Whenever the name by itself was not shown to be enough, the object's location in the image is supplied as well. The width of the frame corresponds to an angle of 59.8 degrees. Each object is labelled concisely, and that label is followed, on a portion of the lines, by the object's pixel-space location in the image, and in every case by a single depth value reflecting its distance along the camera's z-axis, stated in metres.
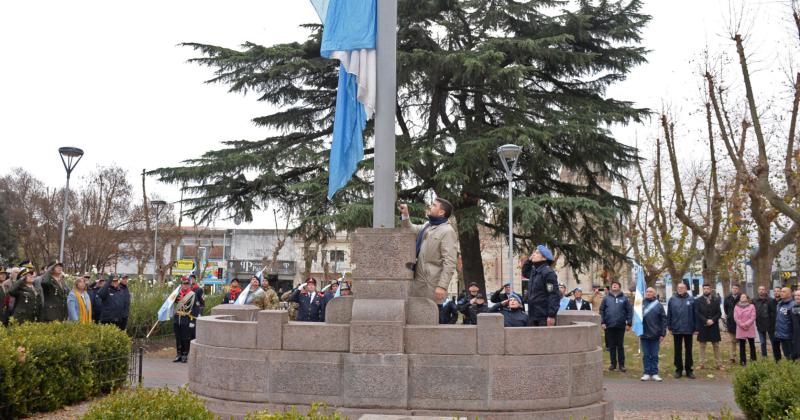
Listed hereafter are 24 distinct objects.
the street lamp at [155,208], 34.19
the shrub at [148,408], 4.87
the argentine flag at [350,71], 9.63
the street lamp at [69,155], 19.67
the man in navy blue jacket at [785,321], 14.85
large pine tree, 20.44
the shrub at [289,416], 4.44
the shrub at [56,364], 8.65
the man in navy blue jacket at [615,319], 15.79
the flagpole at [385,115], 9.12
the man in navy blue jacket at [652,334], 14.74
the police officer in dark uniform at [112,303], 17.27
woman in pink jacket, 16.00
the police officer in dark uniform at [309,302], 17.95
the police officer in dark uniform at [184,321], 17.67
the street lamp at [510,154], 16.97
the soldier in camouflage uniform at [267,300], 16.20
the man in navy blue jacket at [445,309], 8.95
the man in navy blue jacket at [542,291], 9.69
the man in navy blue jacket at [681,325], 14.98
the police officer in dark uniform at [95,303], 17.36
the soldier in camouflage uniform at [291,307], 19.32
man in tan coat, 9.01
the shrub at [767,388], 7.64
